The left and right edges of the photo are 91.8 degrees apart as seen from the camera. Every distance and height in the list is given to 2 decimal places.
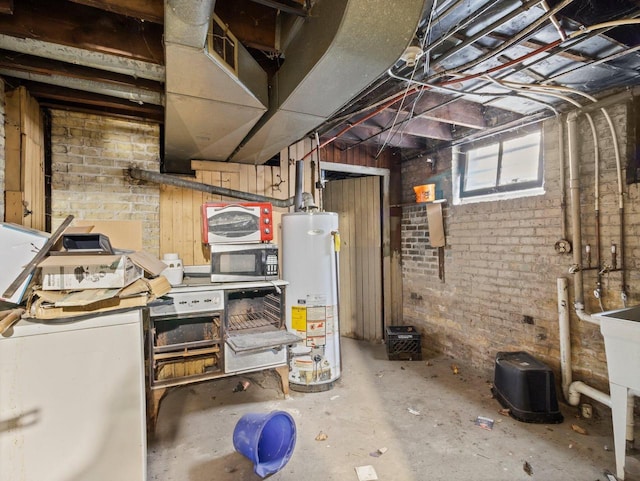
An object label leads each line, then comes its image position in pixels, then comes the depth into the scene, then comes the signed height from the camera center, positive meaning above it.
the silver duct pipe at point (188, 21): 1.25 +0.97
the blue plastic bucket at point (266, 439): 1.86 -1.24
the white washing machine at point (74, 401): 1.40 -0.74
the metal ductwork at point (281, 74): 1.35 +0.95
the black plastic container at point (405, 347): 3.66 -1.25
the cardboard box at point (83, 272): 1.47 -0.12
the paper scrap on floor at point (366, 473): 1.84 -1.40
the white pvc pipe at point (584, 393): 2.26 -1.19
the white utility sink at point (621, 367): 1.79 -0.77
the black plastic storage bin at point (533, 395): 2.38 -1.22
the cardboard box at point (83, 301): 1.43 -0.26
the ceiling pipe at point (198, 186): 2.82 +0.58
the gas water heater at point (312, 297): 2.88 -0.50
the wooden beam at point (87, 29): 1.62 +1.21
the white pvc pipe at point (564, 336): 2.56 -0.81
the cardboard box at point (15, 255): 1.50 -0.03
